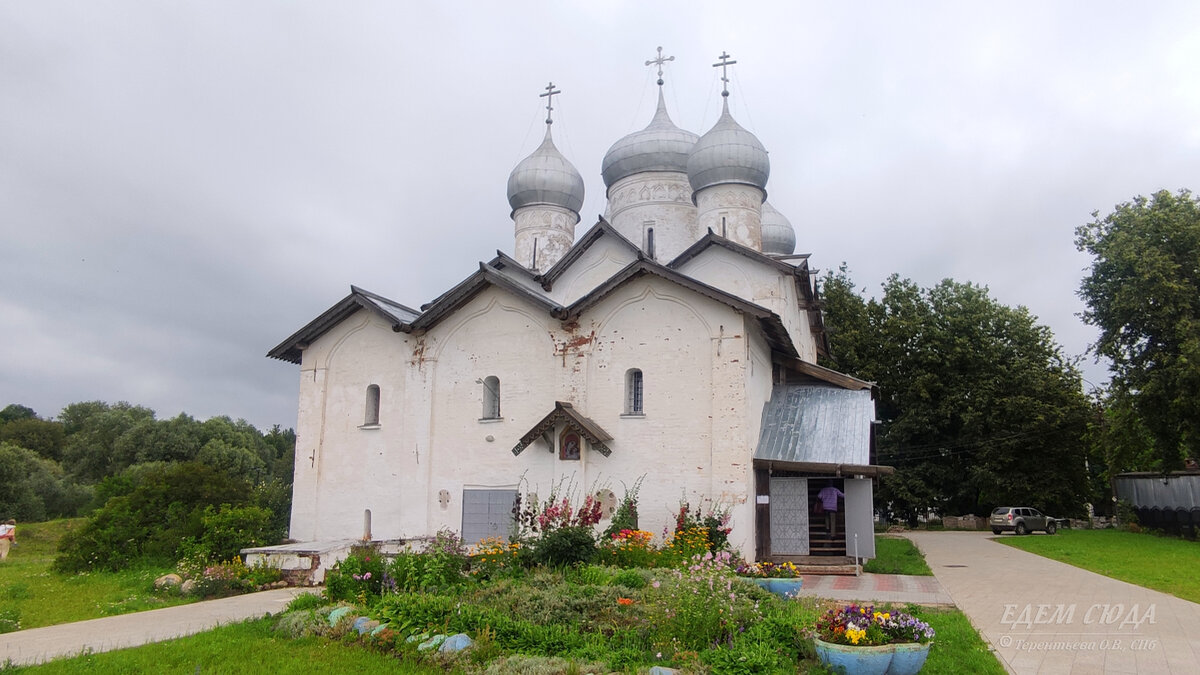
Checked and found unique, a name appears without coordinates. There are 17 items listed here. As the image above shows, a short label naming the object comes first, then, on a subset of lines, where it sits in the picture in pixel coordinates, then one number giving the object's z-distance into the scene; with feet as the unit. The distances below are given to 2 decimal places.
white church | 47.34
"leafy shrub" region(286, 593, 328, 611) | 29.32
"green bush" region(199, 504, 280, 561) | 44.96
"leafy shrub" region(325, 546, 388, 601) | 29.30
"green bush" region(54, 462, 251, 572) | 46.14
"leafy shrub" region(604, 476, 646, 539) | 42.13
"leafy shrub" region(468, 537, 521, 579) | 30.35
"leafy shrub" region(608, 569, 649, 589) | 28.17
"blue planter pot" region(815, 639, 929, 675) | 19.88
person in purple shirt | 51.90
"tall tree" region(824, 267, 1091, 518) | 98.22
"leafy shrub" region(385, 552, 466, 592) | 28.78
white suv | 90.58
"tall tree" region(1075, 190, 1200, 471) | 69.82
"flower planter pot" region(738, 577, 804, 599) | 30.71
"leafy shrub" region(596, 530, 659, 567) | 34.96
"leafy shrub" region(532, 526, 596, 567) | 31.58
